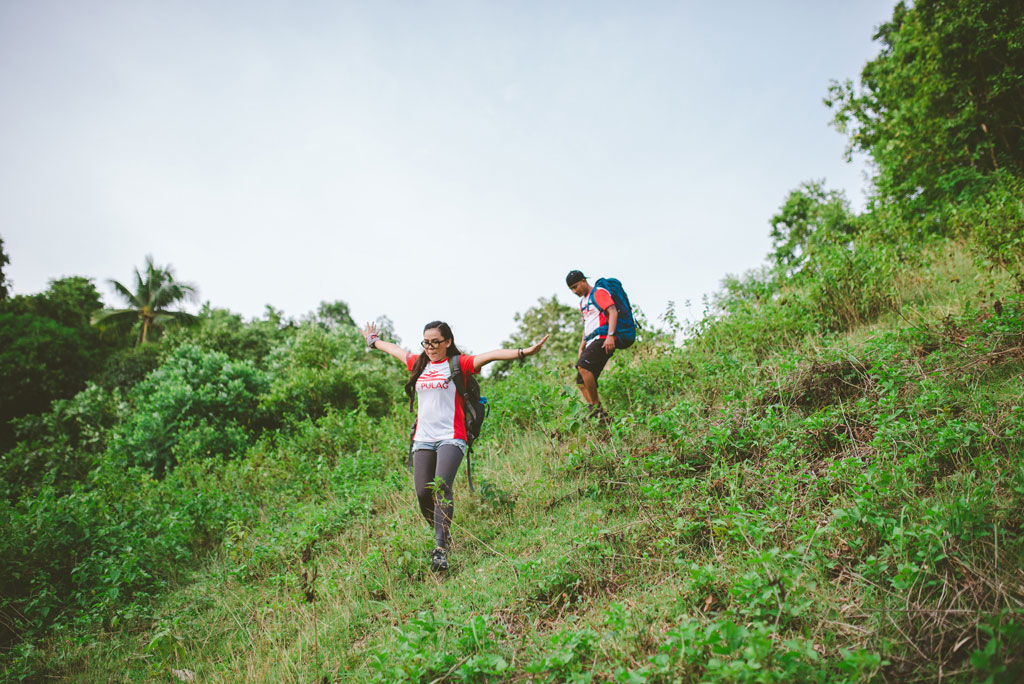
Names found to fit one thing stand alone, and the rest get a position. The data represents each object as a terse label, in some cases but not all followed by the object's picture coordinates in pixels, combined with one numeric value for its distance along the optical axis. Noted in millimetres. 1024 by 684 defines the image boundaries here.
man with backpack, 5621
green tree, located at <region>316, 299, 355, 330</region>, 37469
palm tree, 27578
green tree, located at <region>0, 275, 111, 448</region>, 19312
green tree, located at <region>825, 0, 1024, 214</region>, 9273
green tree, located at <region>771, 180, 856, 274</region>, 25728
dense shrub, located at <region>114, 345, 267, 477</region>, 11008
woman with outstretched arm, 4203
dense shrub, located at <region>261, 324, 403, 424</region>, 12500
